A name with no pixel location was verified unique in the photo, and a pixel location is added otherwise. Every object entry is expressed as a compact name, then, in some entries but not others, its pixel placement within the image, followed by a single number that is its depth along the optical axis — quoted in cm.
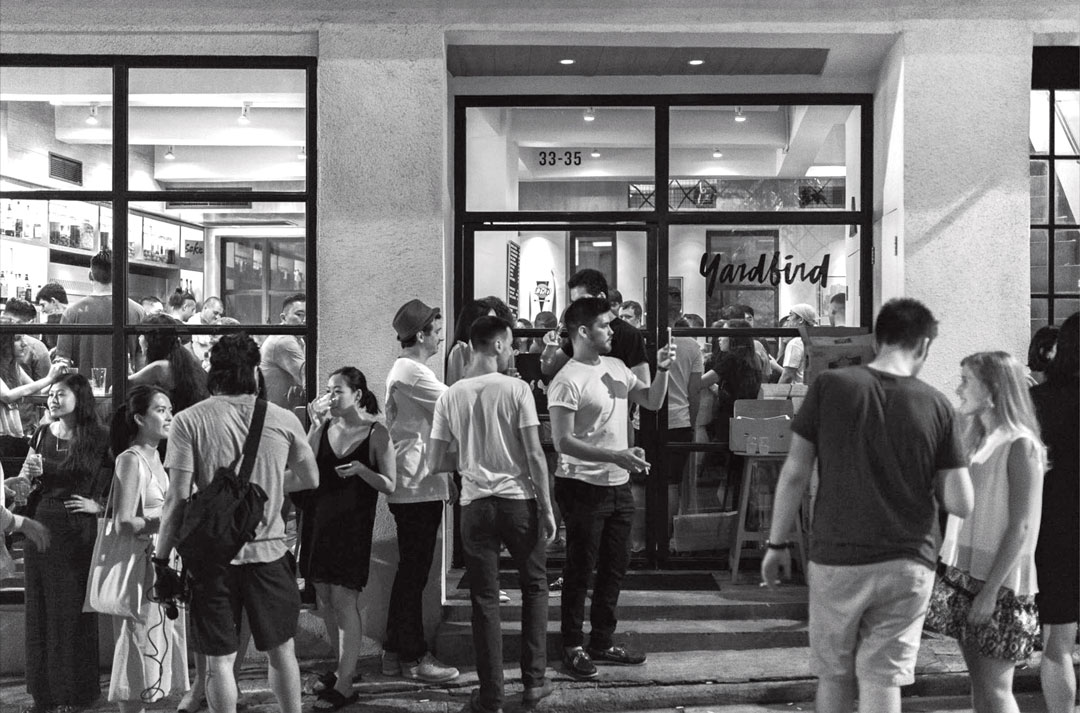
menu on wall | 803
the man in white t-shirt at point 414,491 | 642
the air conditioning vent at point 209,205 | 739
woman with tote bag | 557
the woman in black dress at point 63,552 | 620
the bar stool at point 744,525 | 748
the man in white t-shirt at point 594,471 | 623
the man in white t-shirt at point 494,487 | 578
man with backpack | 493
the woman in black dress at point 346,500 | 596
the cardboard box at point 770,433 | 746
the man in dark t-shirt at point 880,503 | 416
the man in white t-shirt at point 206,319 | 741
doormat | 762
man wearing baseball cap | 796
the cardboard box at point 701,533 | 802
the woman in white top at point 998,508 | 451
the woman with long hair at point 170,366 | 701
